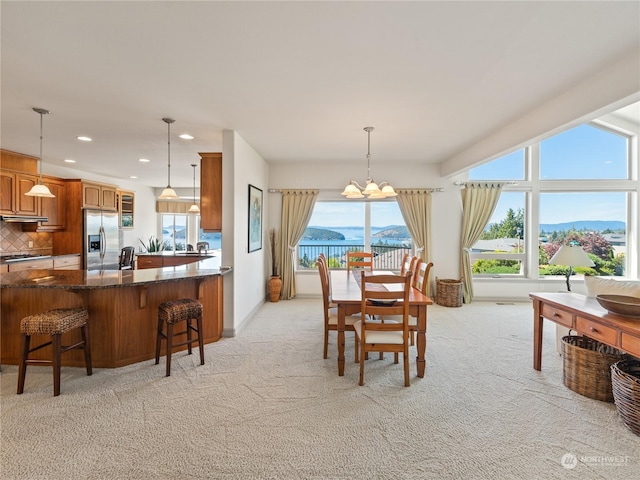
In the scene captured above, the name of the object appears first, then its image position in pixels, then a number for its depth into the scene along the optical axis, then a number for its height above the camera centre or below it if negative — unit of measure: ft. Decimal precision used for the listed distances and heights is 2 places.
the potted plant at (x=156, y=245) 24.63 -0.68
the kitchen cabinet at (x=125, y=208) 24.20 +2.44
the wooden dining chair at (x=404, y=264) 14.46 -1.23
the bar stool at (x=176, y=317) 9.11 -2.51
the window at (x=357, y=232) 19.75 +0.45
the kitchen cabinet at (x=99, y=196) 19.46 +2.82
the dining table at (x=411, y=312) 8.91 -2.26
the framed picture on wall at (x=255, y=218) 14.84 +1.05
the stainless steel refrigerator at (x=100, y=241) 19.45 -0.27
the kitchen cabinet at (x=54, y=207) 17.80 +1.83
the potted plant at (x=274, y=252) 18.90 -0.88
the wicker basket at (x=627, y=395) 6.38 -3.39
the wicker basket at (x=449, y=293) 17.30 -3.14
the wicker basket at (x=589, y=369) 7.70 -3.43
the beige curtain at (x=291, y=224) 19.07 +0.90
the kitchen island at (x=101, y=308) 9.25 -2.28
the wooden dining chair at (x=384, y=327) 8.11 -2.48
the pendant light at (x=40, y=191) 11.43 +1.75
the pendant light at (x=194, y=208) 19.70 +2.00
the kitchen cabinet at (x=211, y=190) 13.83 +2.22
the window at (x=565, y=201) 18.28 +2.48
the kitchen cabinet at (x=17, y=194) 15.28 +2.23
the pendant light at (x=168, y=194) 12.19 +1.82
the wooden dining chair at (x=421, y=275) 10.13 -1.35
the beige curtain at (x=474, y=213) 18.43 +1.67
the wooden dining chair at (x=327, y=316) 10.14 -2.74
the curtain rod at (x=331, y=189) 18.76 +3.15
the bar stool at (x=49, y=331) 7.87 -2.51
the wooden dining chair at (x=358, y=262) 15.67 -1.21
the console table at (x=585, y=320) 6.45 -2.01
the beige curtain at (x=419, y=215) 18.79 +1.55
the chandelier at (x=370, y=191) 11.59 +1.92
